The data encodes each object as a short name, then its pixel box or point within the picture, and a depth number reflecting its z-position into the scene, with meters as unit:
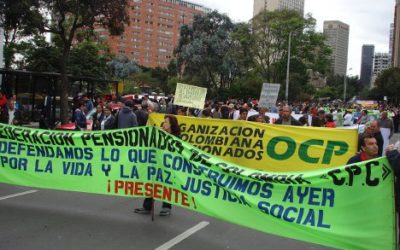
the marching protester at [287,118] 10.04
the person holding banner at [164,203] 7.27
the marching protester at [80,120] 14.61
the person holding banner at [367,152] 5.50
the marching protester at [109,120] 10.38
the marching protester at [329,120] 12.81
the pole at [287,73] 49.31
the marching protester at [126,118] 9.91
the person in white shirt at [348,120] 23.14
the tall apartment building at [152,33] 156.00
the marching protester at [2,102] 14.31
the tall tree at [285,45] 50.12
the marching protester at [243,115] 12.21
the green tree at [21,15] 19.58
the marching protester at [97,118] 13.28
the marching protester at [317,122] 11.49
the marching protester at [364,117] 18.45
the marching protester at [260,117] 10.85
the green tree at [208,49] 46.25
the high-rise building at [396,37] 136.15
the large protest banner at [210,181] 4.79
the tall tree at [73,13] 20.47
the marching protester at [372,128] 9.14
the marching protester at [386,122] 13.79
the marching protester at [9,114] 13.40
